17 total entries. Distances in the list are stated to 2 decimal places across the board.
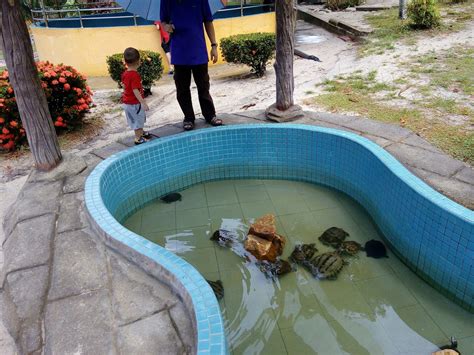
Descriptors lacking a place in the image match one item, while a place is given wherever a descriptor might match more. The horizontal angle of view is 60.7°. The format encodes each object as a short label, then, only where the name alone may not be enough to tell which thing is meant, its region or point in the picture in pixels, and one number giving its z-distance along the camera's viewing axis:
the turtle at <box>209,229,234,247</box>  3.85
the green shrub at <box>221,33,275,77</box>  8.16
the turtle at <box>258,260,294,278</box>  3.46
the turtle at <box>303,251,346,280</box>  3.41
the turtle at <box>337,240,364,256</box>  3.63
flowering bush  5.53
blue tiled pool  2.87
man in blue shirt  4.55
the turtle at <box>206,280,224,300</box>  3.26
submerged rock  3.57
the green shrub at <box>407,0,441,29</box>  9.60
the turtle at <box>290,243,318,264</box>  3.58
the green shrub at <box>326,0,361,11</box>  14.80
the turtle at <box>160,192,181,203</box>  4.63
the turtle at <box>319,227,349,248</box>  3.76
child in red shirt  4.45
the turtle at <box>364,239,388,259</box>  3.63
